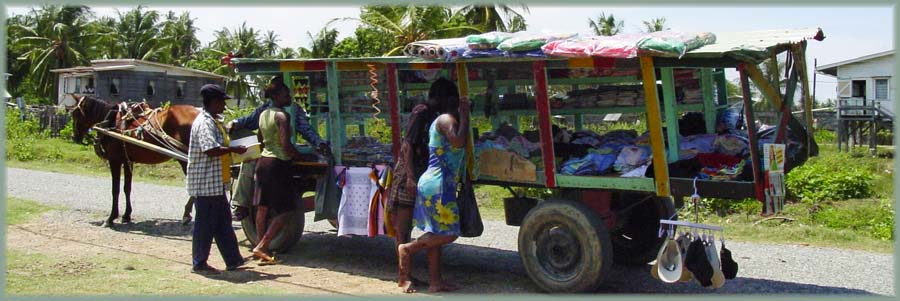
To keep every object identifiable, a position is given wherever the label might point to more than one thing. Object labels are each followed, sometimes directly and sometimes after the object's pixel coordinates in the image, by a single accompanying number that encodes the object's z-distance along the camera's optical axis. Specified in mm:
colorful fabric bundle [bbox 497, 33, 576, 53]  6285
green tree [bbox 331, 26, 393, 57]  27109
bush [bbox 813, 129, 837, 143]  31578
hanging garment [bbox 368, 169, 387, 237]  7371
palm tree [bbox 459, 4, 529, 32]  31438
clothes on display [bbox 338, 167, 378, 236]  7523
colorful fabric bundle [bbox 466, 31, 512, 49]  6477
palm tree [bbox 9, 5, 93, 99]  44969
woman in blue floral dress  6547
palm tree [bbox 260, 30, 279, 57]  53969
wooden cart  6051
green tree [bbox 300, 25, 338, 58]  38875
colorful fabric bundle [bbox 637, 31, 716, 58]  5594
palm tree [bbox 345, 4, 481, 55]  26469
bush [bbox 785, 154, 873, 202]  13062
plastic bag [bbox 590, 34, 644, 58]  5798
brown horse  10055
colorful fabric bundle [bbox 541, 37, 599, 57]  5995
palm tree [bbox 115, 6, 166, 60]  49250
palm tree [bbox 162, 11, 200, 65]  53056
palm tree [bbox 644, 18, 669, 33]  44000
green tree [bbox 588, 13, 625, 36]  50781
